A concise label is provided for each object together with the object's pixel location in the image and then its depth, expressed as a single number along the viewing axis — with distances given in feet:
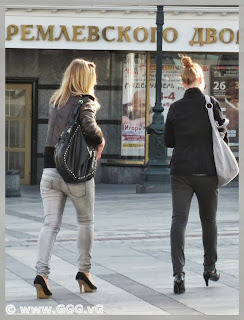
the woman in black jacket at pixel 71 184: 37.86
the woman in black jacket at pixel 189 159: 39.94
